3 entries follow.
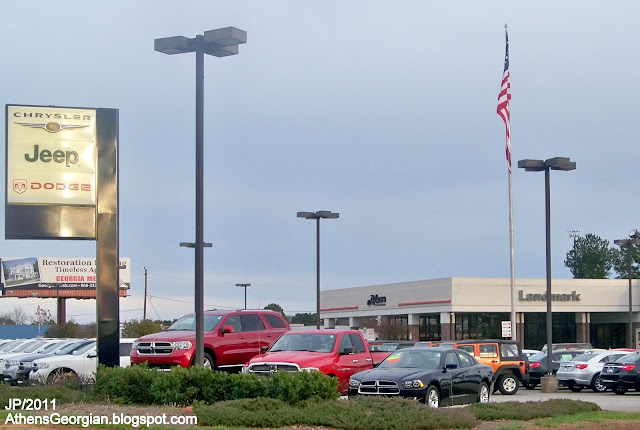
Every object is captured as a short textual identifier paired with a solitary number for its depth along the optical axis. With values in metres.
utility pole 76.40
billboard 77.75
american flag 38.47
